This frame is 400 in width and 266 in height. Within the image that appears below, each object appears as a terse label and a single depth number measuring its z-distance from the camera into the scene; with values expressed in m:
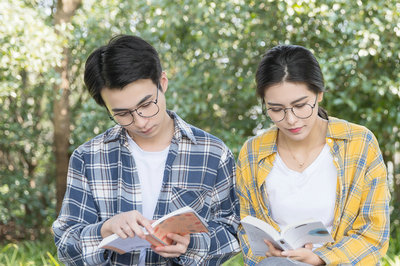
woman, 2.43
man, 2.41
